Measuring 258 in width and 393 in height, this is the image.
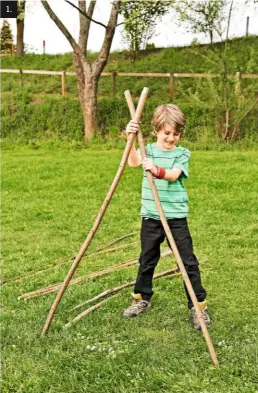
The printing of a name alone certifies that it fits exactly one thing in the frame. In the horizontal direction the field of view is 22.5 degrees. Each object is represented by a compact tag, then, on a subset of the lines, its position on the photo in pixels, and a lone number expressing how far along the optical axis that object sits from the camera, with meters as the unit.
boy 4.50
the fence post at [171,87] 20.86
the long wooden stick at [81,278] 5.45
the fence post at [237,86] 16.45
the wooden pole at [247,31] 24.62
